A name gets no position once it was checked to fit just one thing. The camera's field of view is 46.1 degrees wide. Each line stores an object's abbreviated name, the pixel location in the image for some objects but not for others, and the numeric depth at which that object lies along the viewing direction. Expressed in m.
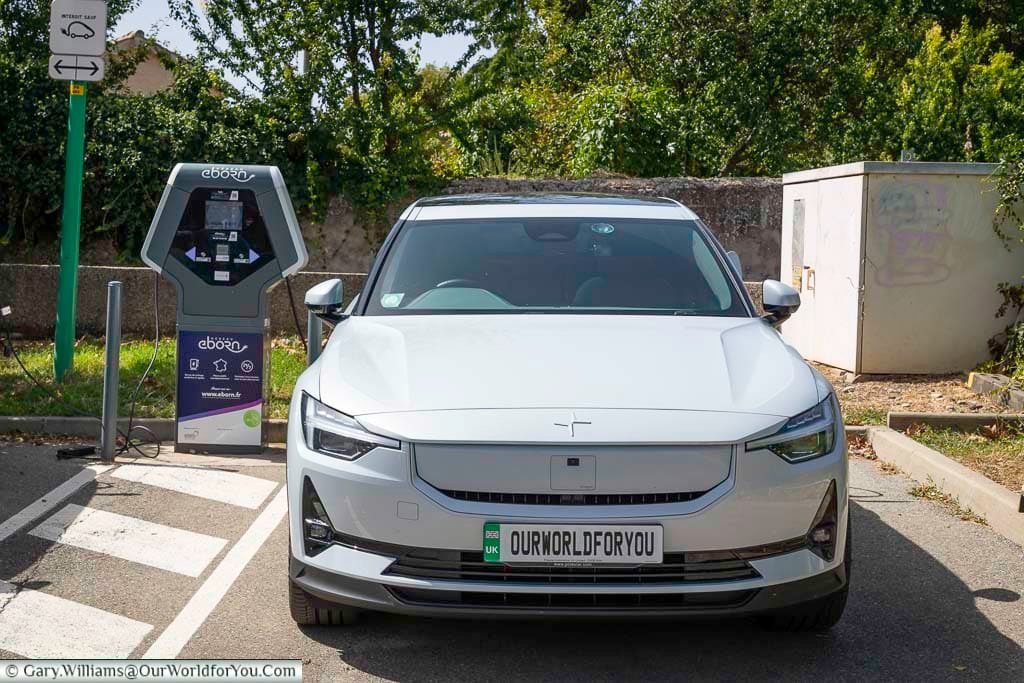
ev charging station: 7.54
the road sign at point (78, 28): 8.94
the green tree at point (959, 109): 16.06
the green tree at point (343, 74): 13.16
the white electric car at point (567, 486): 3.72
